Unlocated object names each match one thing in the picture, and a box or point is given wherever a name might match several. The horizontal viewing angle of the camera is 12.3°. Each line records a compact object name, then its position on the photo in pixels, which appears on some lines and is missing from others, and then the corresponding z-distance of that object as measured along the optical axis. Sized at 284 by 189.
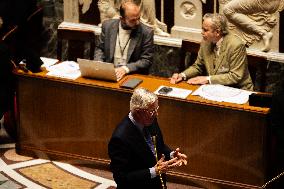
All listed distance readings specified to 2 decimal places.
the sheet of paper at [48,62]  13.34
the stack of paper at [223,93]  11.64
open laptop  12.09
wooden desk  11.55
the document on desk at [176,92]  11.81
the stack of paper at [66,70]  12.77
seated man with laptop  13.06
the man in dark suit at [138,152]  8.64
